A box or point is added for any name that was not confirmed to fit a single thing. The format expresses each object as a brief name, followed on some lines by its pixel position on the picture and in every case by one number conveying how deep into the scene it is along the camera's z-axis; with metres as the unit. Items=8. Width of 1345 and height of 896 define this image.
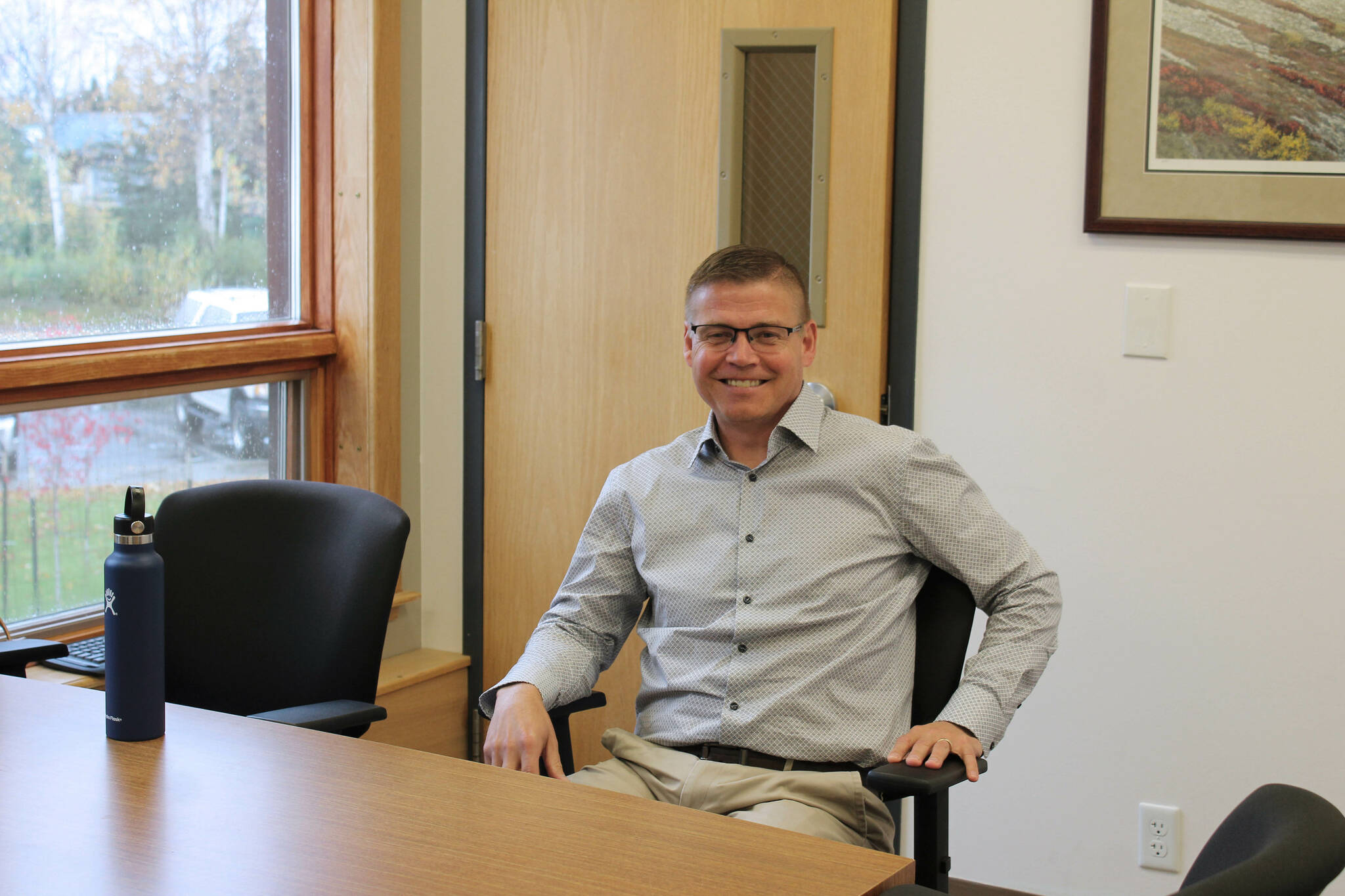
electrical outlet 2.39
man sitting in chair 1.70
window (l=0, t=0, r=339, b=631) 2.22
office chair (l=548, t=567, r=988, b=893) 1.74
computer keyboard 2.20
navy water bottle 1.32
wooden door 2.52
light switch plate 2.33
